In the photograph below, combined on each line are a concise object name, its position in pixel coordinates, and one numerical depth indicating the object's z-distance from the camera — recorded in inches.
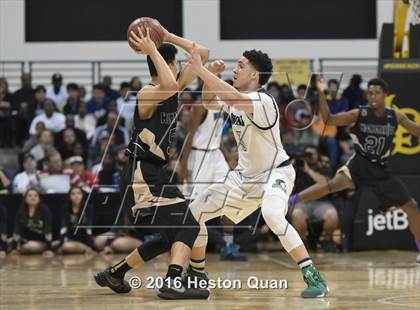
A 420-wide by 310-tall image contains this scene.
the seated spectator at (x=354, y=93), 701.9
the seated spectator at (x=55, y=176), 593.5
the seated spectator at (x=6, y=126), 700.7
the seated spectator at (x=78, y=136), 660.7
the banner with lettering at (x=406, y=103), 536.1
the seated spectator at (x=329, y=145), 623.8
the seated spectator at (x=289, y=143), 589.3
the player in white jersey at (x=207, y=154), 499.6
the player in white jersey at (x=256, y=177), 314.5
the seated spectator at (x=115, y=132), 641.0
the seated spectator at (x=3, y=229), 543.8
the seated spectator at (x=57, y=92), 760.3
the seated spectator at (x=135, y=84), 717.3
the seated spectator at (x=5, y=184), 581.0
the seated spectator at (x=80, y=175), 583.8
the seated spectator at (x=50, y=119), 696.4
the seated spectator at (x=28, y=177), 588.1
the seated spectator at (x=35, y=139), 673.6
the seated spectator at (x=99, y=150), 612.7
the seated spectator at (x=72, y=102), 733.3
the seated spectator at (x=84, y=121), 709.3
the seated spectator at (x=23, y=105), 710.5
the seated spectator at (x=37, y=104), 717.9
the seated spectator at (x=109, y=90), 740.6
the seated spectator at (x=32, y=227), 542.9
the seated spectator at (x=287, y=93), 676.7
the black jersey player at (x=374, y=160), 461.7
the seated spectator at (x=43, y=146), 650.8
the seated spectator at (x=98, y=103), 724.0
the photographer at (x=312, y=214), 541.3
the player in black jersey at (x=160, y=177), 307.1
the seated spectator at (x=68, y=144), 651.5
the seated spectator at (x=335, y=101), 675.2
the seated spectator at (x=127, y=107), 685.9
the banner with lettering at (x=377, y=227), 541.6
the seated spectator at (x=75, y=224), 544.1
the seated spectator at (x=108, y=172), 584.7
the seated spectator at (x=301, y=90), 691.4
